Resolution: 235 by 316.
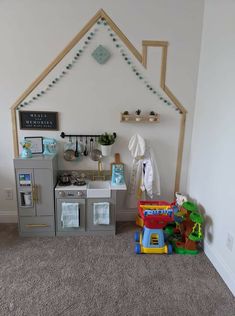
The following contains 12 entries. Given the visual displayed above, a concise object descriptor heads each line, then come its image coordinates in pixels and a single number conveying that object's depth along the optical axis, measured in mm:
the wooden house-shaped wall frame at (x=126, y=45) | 2377
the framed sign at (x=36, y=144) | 2523
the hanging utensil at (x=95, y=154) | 2664
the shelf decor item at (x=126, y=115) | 2541
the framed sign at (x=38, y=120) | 2547
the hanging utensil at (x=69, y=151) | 2621
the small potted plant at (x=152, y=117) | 2550
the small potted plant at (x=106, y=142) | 2516
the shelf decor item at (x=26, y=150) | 2385
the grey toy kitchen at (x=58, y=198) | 2377
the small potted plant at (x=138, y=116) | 2539
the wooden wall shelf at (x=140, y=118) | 2547
